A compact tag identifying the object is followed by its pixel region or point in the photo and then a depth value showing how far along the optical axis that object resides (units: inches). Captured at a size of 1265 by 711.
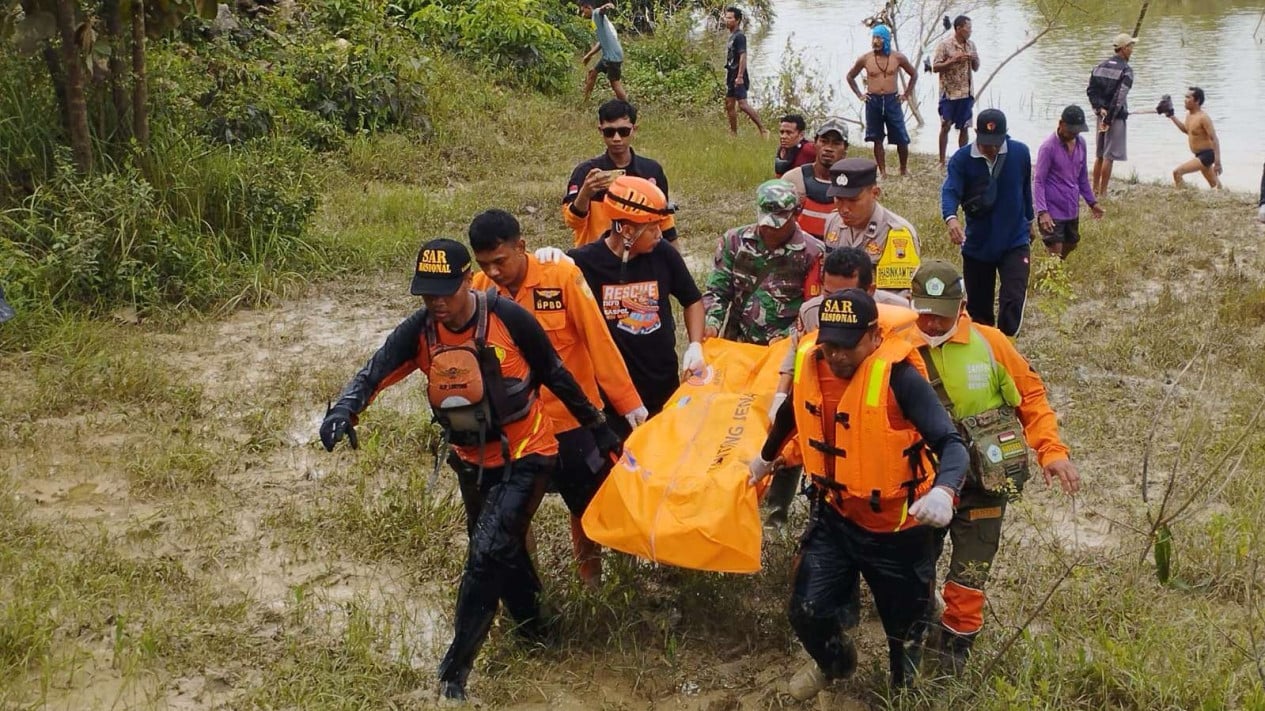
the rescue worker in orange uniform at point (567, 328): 175.0
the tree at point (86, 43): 320.5
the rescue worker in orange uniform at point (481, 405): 156.9
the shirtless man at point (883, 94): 495.2
